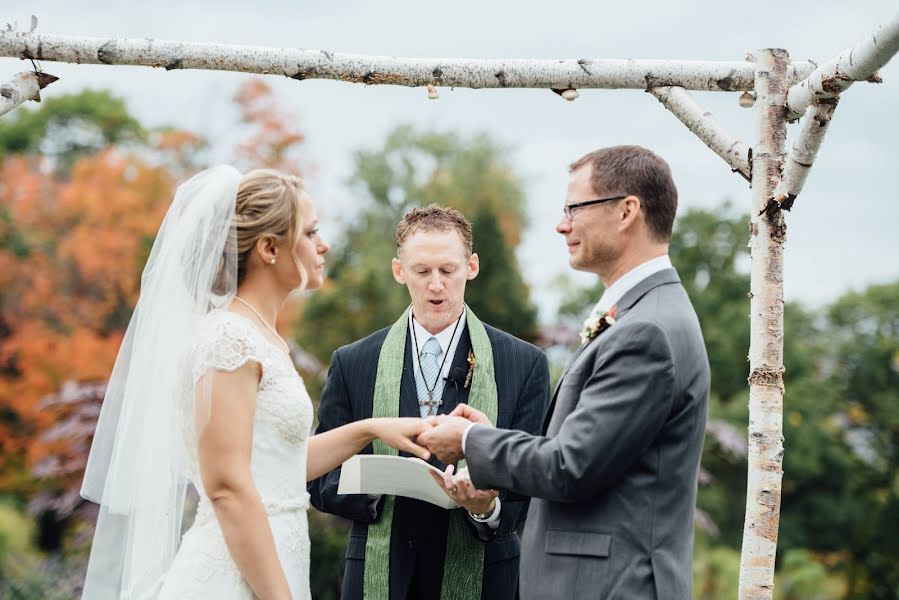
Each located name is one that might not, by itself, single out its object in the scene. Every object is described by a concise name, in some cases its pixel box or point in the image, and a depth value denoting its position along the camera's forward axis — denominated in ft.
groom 10.32
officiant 14.17
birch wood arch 13.17
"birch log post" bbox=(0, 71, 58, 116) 14.56
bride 10.52
